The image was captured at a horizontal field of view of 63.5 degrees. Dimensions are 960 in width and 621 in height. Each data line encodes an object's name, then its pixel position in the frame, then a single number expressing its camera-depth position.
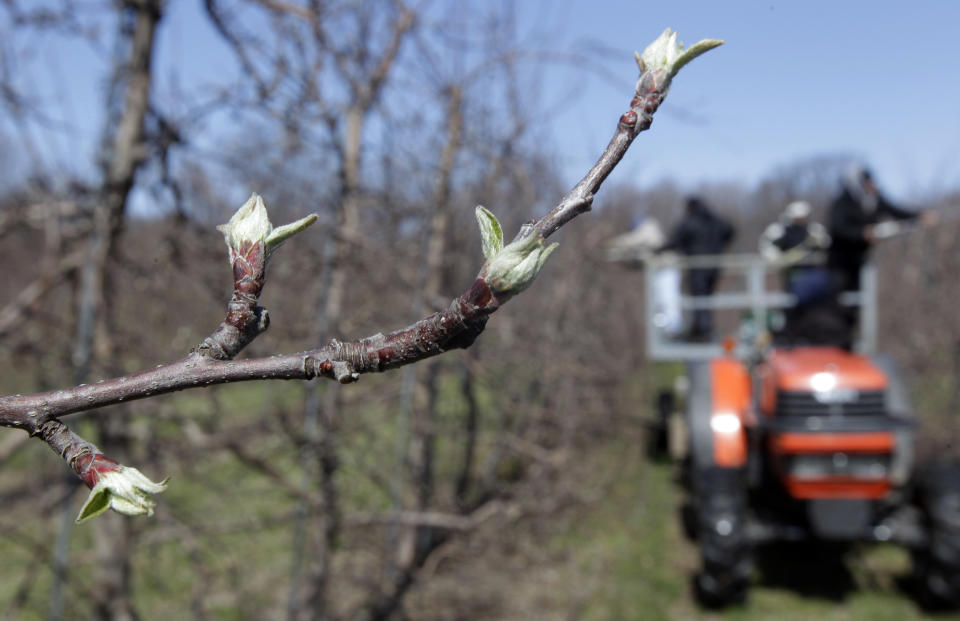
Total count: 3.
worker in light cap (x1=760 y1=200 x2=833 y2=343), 6.29
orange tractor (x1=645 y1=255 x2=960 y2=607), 5.32
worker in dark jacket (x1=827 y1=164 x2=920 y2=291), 6.33
